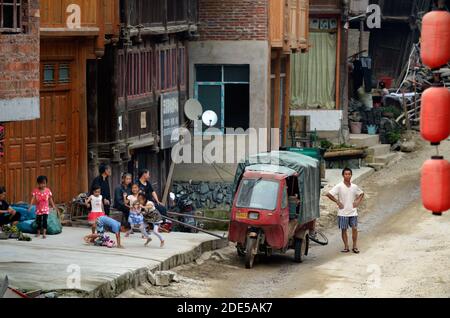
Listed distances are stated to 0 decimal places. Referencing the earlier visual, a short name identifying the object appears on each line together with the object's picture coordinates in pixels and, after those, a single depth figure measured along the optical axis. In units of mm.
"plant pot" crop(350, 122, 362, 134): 47125
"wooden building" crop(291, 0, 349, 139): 45125
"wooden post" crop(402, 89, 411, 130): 48312
